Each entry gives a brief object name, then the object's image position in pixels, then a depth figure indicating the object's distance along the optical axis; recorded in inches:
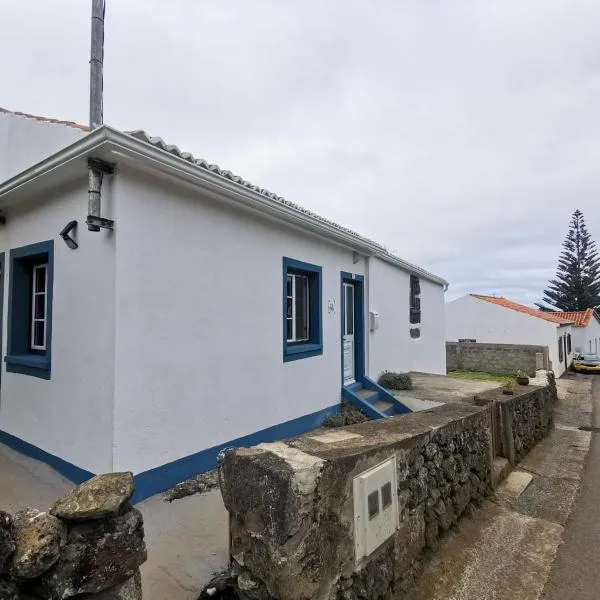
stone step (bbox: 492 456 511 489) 198.5
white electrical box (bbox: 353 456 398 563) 98.8
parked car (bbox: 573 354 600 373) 1024.9
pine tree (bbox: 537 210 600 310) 1642.5
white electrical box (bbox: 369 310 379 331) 360.8
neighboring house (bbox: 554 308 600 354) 1214.3
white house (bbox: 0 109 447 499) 160.7
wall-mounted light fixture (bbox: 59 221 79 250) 176.7
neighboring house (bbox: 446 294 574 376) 897.5
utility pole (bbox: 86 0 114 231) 217.6
